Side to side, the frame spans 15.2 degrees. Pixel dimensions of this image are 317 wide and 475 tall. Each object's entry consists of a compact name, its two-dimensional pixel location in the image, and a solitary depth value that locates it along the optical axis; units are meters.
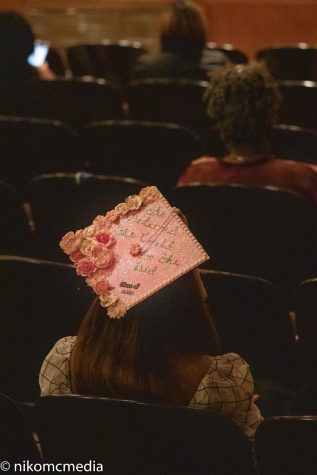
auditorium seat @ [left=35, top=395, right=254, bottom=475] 2.11
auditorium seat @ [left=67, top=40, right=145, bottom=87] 7.72
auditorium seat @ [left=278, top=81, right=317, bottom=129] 5.42
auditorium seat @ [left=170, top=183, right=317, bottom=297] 3.50
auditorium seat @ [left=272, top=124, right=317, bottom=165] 4.57
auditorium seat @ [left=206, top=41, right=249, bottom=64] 6.95
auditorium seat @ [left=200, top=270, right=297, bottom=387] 2.83
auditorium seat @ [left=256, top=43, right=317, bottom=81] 6.90
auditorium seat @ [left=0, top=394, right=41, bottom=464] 2.28
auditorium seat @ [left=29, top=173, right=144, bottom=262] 3.75
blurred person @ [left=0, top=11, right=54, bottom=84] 5.47
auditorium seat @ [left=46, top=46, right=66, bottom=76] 7.85
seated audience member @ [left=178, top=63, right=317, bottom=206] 3.83
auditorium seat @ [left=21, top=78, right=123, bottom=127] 5.57
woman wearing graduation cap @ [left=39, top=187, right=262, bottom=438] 2.22
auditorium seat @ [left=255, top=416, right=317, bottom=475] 1.99
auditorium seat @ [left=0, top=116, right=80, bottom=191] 4.69
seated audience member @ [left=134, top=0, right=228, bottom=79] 6.02
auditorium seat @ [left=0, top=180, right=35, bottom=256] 3.79
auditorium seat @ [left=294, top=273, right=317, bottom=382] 2.76
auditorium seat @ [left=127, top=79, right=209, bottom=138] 5.41
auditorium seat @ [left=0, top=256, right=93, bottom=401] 3.00
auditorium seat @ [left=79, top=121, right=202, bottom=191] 4.57
